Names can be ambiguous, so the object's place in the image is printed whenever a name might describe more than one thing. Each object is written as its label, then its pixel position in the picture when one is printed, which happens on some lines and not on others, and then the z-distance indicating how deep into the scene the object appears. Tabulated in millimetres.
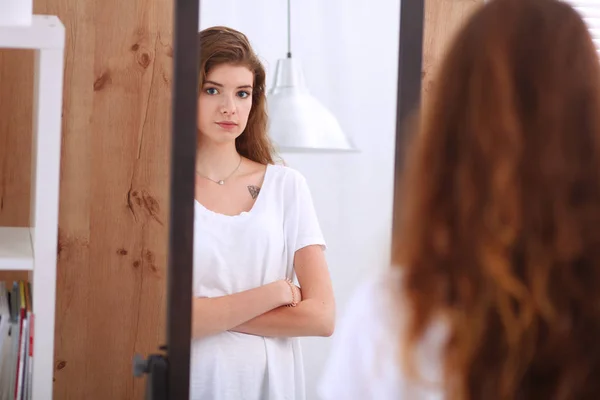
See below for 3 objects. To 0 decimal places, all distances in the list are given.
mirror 3122
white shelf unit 3314
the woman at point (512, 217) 2412
